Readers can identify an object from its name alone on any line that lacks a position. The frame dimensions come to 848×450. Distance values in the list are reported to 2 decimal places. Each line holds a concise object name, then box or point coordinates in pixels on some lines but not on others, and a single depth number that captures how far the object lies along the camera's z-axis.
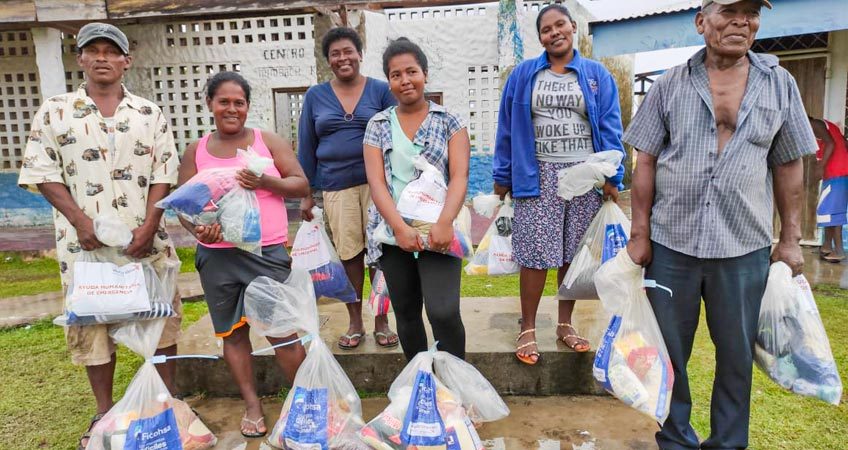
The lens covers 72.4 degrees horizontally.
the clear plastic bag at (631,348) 2.11
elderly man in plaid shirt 1.96
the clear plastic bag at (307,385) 2.34
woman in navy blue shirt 2.91
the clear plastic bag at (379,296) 3.10
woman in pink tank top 2.43
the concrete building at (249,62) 8.91
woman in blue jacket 2.64
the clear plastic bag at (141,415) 2.23
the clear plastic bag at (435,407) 2.18
